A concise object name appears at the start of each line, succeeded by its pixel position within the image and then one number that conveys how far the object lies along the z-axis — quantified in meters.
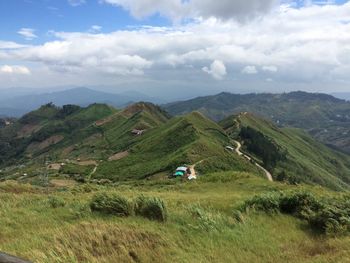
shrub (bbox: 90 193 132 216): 12.10
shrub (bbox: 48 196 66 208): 14.21
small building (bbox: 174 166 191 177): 74.88
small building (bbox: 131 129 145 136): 154.85
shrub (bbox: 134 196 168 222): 12.07
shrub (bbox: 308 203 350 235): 12.40
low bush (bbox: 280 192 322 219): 14.55
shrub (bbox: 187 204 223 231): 11.52
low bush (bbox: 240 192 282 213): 14.70
